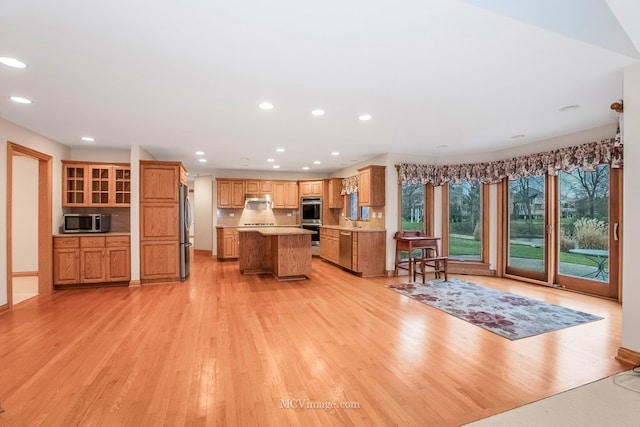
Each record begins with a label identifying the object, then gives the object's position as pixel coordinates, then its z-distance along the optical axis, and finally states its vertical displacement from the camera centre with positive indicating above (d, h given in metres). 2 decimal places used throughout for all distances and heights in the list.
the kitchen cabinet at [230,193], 8.22 +0.55
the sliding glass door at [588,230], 4.44 -0.27
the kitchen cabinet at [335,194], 8.31 +0.52
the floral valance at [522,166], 4.28 +0.83
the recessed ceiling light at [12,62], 2.39 +1.22
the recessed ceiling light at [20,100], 3.18 +1.22
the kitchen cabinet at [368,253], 6.06 -0.80
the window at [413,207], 6.54 +0.13
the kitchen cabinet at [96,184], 5.38 +0.53
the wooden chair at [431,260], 5.61 -0.89
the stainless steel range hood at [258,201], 8.45 +0.34
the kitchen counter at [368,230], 6.06 -0.34
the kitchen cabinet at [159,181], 5.43 +0.58
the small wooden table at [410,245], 5.73 -0.61
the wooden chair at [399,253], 6.08 -0.83
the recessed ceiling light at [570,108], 3.52 +1.24
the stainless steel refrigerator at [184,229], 5.63 -0.29
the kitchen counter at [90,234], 5.02 -0.35
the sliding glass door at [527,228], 5.39 -0.27
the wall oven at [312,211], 8.55 +0.06
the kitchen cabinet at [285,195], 8.66 +0.52
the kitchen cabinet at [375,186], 6.20 +0.56
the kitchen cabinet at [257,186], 8.44 +0.76
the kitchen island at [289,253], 5.64 -0.76
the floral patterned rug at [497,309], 3.37 -1.26
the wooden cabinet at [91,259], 5.00 -0.78
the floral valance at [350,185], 7.24 +0.71
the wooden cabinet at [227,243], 8.10 -0.80
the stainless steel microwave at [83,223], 5.21 -0.17
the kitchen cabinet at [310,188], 8.59 +0.71
